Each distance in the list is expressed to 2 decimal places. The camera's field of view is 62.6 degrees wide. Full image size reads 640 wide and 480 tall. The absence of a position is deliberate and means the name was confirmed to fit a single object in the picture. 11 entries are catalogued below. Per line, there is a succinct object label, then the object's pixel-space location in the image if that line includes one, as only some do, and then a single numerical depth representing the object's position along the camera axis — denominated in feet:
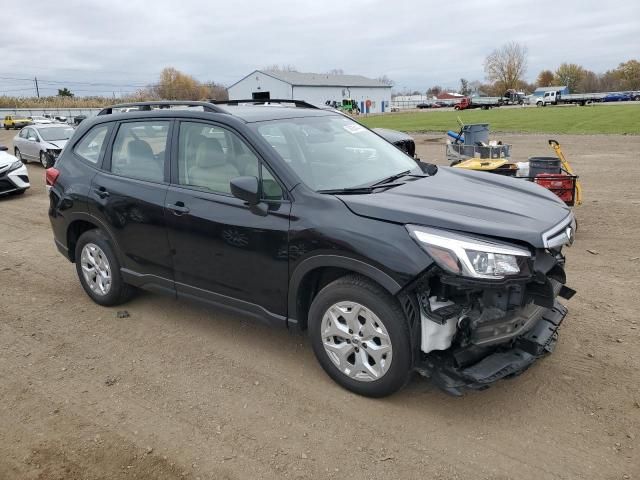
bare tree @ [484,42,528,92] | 379.14
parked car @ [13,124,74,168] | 56.13
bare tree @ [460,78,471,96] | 469.57
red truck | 247.50
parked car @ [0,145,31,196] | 37.83
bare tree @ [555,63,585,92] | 377.50
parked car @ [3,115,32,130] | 157.69
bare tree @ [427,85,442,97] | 522.88
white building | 249.96
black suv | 10.23
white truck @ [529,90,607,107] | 231.71
